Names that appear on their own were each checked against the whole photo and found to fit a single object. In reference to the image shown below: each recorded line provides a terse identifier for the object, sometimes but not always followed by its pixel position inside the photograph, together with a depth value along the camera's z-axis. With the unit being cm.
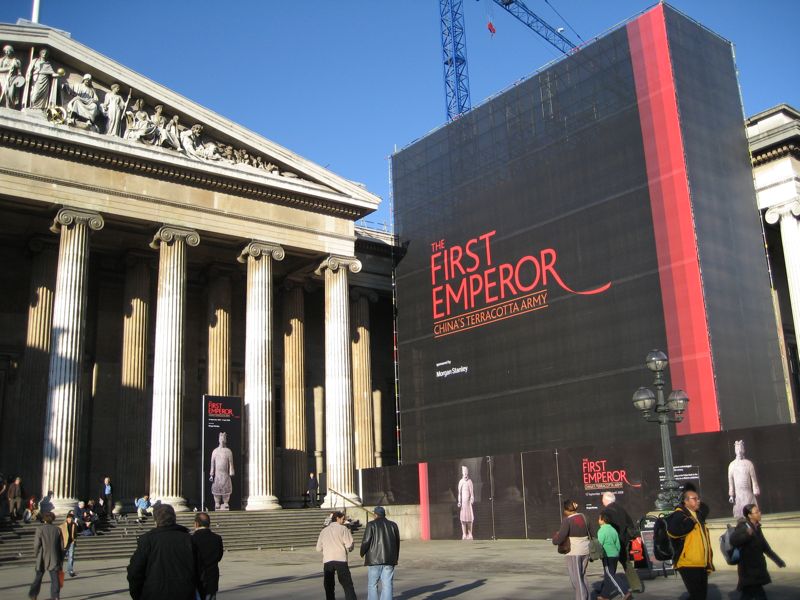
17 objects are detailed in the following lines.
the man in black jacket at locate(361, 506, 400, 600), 1128
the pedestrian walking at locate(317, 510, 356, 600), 1163
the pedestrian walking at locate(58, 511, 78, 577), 1689
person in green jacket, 1169
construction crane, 6662
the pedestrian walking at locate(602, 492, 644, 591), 1214
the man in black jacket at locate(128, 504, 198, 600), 658
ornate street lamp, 1585
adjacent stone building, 2945
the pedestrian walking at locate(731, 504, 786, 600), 885
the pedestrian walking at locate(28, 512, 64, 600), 1337
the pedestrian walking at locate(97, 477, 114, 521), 2764
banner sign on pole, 2892
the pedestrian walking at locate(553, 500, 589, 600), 1106
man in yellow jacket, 891
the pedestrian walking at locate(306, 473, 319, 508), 3350
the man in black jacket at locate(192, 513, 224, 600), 969
